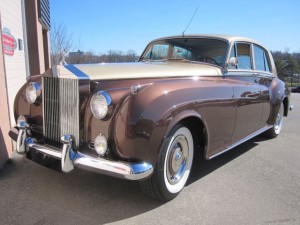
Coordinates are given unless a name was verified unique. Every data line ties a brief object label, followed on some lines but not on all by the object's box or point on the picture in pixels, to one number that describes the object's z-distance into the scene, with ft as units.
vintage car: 8.78
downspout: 21.76
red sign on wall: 14.97
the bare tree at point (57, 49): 61.76
